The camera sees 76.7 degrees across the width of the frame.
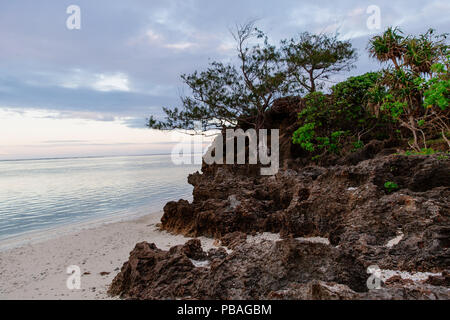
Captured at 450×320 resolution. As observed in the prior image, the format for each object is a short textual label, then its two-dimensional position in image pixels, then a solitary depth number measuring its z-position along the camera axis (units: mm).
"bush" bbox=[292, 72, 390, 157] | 14359
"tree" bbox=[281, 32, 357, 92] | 18297
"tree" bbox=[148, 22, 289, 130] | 17750
